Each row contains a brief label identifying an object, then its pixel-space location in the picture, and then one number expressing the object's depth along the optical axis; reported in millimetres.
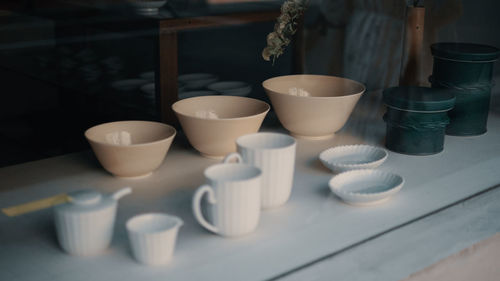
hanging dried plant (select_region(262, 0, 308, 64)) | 1263
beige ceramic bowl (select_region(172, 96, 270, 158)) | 1085
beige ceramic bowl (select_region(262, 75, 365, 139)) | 1198
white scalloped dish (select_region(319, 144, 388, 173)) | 1131
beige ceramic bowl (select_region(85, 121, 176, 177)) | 985
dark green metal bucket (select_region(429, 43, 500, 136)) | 1333
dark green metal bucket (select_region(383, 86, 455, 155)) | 1204
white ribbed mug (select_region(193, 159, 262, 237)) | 821
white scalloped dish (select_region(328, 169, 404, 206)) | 985
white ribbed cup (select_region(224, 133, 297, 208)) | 917
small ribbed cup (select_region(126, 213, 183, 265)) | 774
